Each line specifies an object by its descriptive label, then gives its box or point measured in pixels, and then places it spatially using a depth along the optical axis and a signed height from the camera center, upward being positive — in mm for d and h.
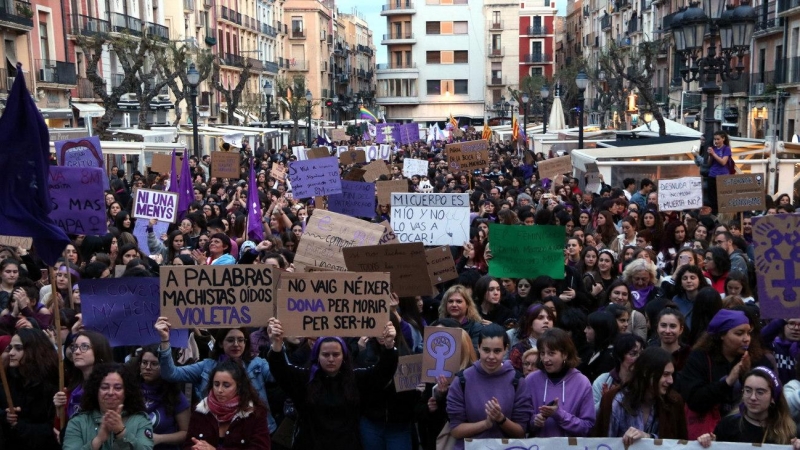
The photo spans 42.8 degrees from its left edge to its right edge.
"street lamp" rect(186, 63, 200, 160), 23406 +268
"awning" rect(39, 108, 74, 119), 33469 -503
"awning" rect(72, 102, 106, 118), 32009 -388
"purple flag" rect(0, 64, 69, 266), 6113 -468
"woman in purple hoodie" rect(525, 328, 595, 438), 4969 -1503
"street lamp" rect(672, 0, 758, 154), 12109 +618
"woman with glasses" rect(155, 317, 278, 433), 5539 -1500
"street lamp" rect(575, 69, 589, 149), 22766 +113
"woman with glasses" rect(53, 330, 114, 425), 5406 -1375
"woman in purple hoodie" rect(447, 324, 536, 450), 5023 -1511
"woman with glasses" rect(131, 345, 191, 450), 5312 -1636
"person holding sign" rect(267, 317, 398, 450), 5414 -1592
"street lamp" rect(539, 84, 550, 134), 33312 -102
